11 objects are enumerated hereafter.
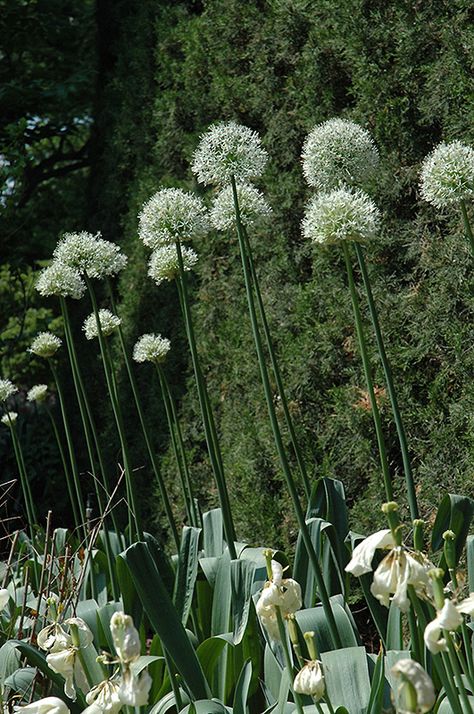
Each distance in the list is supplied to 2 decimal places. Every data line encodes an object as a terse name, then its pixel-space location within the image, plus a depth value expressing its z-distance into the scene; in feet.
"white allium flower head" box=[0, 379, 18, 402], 17.99
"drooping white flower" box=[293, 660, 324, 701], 11.28
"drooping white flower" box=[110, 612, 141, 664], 9.55
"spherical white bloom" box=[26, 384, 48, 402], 19.27
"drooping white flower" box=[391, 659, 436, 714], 8.01
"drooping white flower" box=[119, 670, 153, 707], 9.66
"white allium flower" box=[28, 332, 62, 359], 17.15
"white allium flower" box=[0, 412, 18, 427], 17.67
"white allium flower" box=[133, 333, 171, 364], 16.51
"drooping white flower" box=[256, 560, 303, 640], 11.62
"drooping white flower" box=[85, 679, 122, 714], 11.35
